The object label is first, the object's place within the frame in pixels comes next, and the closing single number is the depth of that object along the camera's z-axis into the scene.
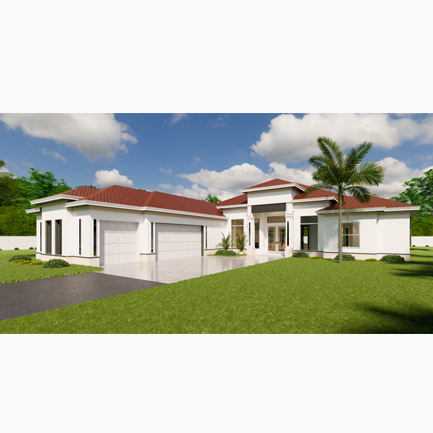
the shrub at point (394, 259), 15.78
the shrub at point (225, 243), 22.83
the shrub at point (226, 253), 20.90
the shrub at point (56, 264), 12.80
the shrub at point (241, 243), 22.69
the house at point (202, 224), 14.62
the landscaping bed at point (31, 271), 9.85
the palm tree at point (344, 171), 15.03
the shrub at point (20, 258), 15.94
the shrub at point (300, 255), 18.69
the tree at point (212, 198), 60.25
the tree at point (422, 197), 31.72
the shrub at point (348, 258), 16.86
